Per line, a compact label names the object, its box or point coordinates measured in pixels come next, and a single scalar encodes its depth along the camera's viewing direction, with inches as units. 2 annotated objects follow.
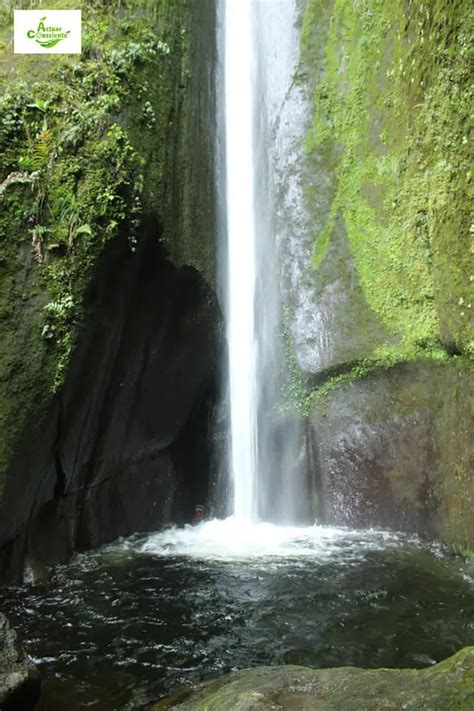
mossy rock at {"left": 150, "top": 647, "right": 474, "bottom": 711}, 100.3
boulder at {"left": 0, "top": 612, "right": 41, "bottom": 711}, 127.6
